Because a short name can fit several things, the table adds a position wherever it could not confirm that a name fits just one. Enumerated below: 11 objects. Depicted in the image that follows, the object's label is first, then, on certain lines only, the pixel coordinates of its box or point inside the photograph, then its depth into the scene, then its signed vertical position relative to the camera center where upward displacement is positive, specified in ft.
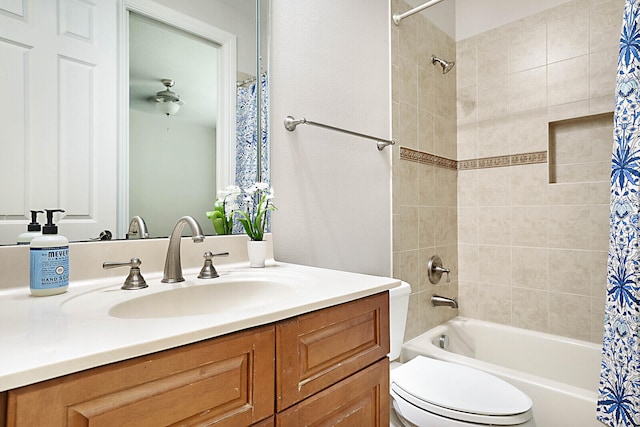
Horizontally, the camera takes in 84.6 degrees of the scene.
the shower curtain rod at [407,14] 5.82 +3.58
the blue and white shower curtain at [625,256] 4.07 -0.48
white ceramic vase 3.86 -0.36
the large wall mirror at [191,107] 3.42 +1.23
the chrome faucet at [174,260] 3.09 -0.36
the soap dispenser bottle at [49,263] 2.48 -0.30
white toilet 3.70 -2.03
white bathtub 4.58 -2.47
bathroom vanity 1.46 -0.72
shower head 7.18 +3.15
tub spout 7.03 -1.69
